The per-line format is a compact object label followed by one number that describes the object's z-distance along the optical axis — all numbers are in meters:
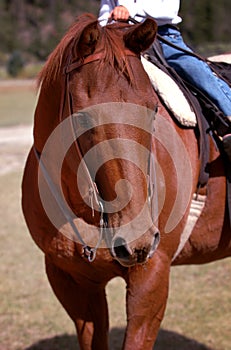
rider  6.52
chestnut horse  4.89
